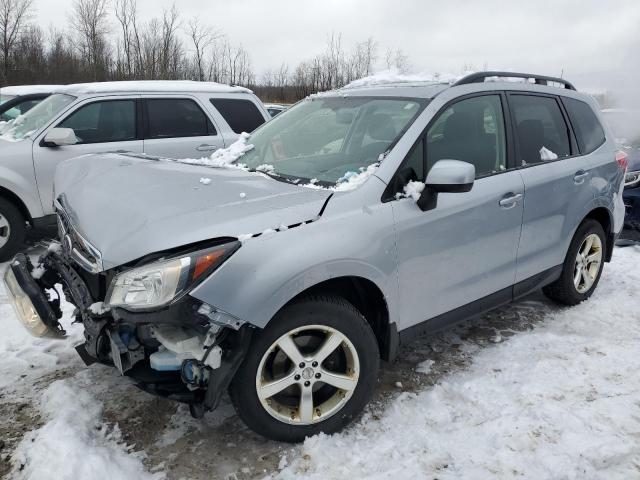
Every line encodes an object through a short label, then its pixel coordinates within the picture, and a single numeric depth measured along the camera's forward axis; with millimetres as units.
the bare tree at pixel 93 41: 35500
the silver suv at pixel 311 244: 2312
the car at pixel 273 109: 14783
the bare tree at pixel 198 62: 39125
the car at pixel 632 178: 6578
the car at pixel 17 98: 7121
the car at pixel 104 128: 5664
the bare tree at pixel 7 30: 34438
